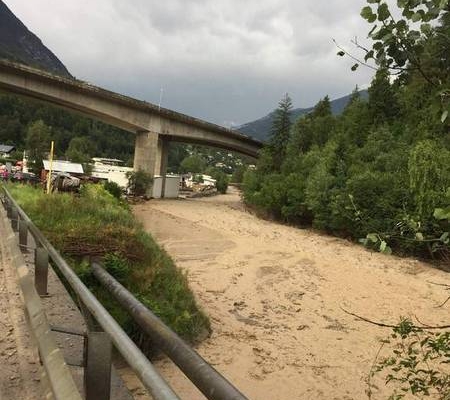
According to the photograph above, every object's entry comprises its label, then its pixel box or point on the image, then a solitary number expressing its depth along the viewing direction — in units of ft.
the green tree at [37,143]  228.80
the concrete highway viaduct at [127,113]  124.77
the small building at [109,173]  196.95
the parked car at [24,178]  115.59
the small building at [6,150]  302.78
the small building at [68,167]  171.77
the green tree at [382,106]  135.33
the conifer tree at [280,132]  170.40
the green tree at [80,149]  284.41
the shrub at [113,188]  108.44
